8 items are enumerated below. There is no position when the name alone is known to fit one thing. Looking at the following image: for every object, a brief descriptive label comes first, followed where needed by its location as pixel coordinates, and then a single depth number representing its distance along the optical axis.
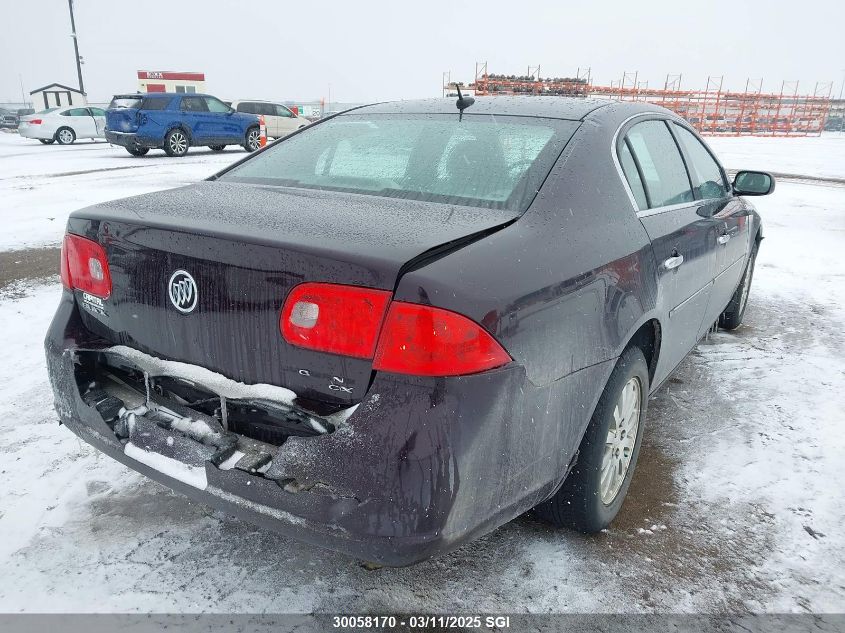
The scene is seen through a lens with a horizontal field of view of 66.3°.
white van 20.64
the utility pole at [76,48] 37.07
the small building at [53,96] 32.34
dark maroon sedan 1.59
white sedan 21.69
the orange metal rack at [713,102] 36.59
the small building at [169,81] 45.69
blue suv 15.66
